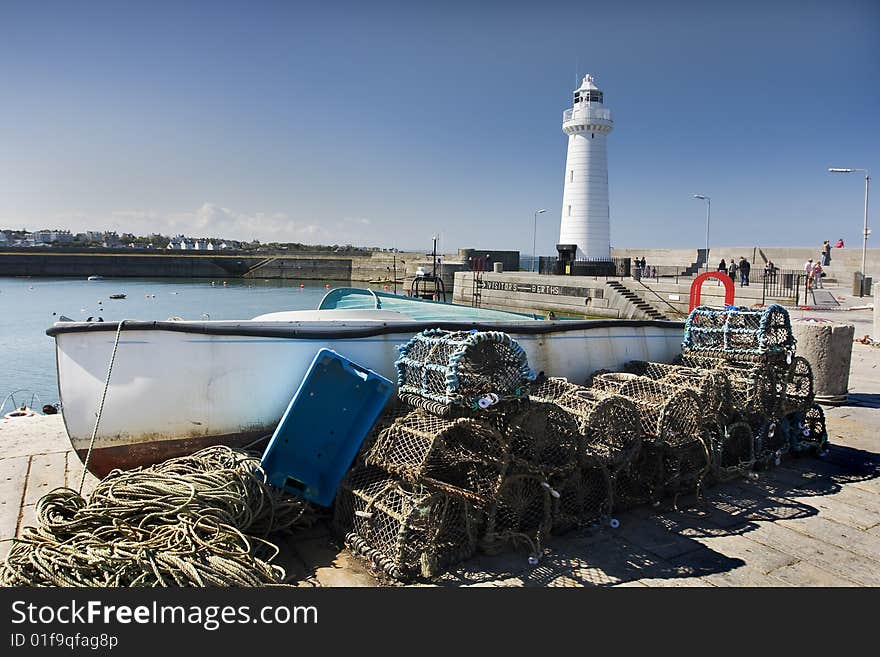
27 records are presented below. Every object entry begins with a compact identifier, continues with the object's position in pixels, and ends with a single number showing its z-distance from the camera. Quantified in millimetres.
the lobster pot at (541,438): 3941
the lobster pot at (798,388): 5809
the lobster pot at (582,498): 4207
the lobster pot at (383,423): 4246
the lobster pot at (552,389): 5137
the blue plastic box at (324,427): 4262
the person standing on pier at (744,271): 26005
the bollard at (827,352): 7543
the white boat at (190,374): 4637
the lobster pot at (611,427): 4434
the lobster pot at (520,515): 3865
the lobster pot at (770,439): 5508
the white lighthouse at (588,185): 36750
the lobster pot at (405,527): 3529
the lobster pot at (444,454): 3701
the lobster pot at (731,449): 5129
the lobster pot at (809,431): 5941
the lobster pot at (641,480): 4688
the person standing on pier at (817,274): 24319
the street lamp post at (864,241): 24991
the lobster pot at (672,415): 4750
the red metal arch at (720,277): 9544
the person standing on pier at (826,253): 28650
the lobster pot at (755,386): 5488
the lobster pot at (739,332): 5750
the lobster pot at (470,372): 3770
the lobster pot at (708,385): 5102
